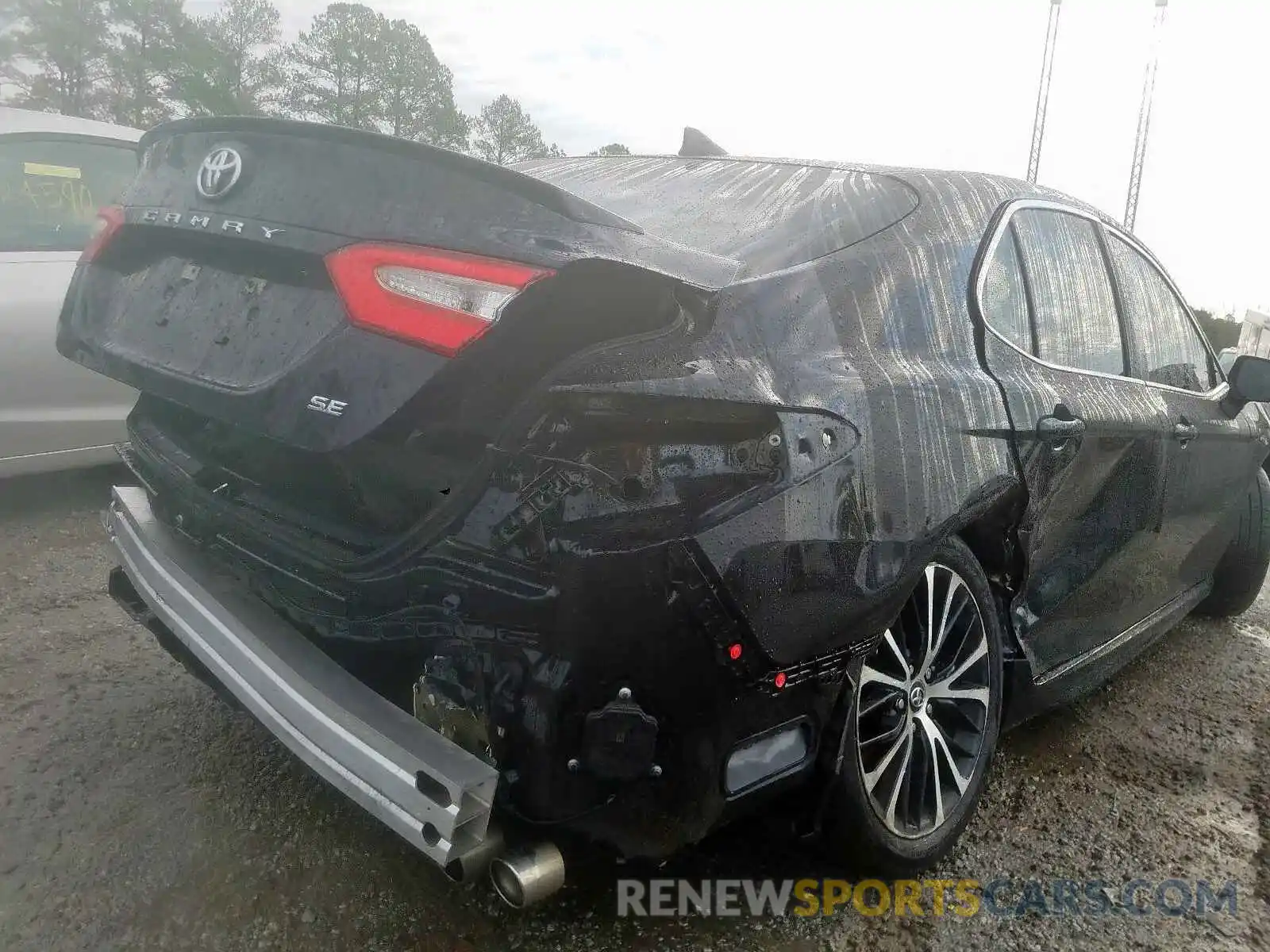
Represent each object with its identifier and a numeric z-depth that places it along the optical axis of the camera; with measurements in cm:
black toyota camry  155
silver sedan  415
